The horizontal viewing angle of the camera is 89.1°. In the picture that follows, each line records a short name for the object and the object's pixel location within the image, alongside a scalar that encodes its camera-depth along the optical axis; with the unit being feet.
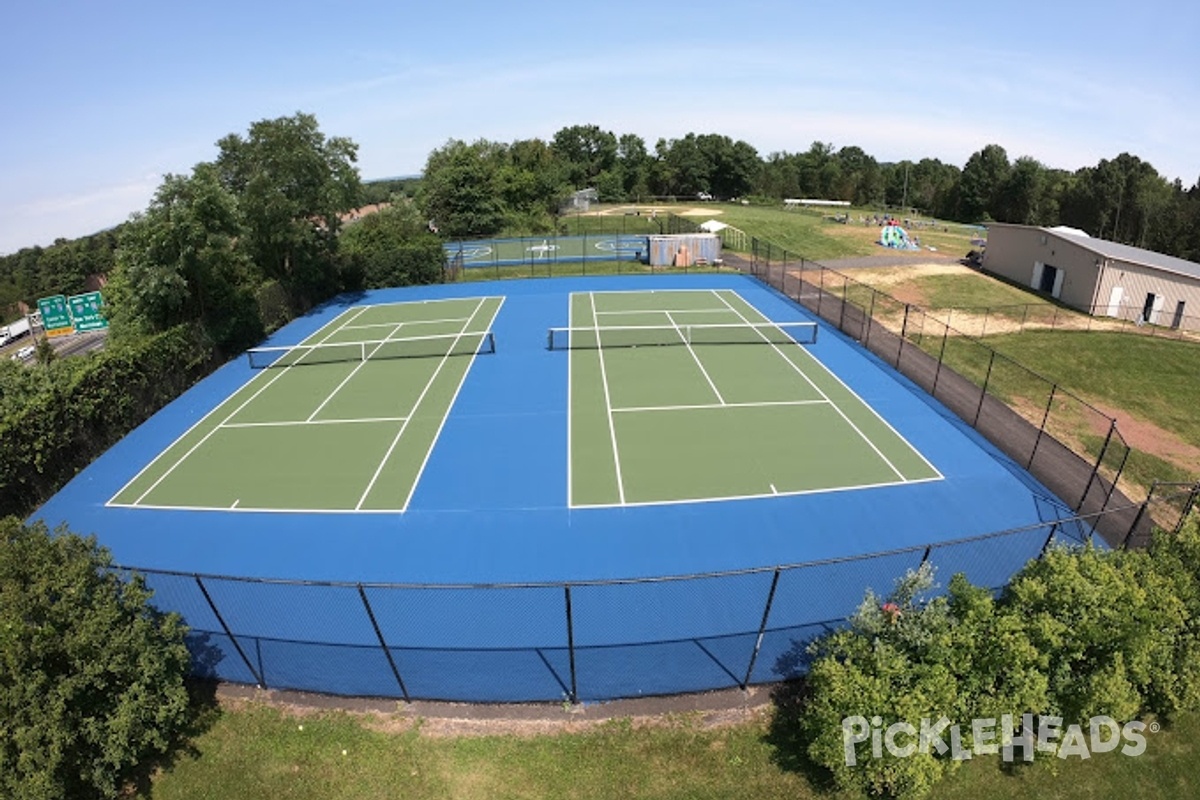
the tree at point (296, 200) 104.32
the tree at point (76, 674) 25.02
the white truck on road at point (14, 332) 208.74
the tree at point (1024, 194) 280.72
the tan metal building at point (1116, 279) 99.96
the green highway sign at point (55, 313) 124.47
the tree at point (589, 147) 375.66
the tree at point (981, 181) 304.71
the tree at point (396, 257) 130.72
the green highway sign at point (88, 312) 128.77
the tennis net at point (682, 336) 89.10
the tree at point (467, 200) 189.88
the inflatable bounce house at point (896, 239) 167.73
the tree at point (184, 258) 80.89
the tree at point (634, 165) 327.47
